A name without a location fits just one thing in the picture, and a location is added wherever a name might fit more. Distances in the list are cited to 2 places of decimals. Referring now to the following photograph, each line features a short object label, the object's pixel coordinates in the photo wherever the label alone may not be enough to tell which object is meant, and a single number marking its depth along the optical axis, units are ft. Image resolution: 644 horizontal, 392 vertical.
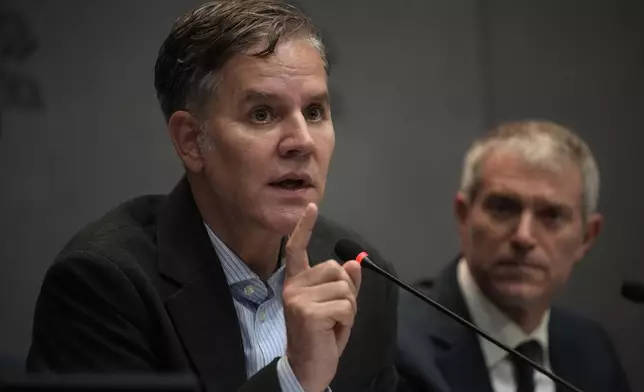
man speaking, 9.84
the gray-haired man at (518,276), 10.95
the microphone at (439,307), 9.85
